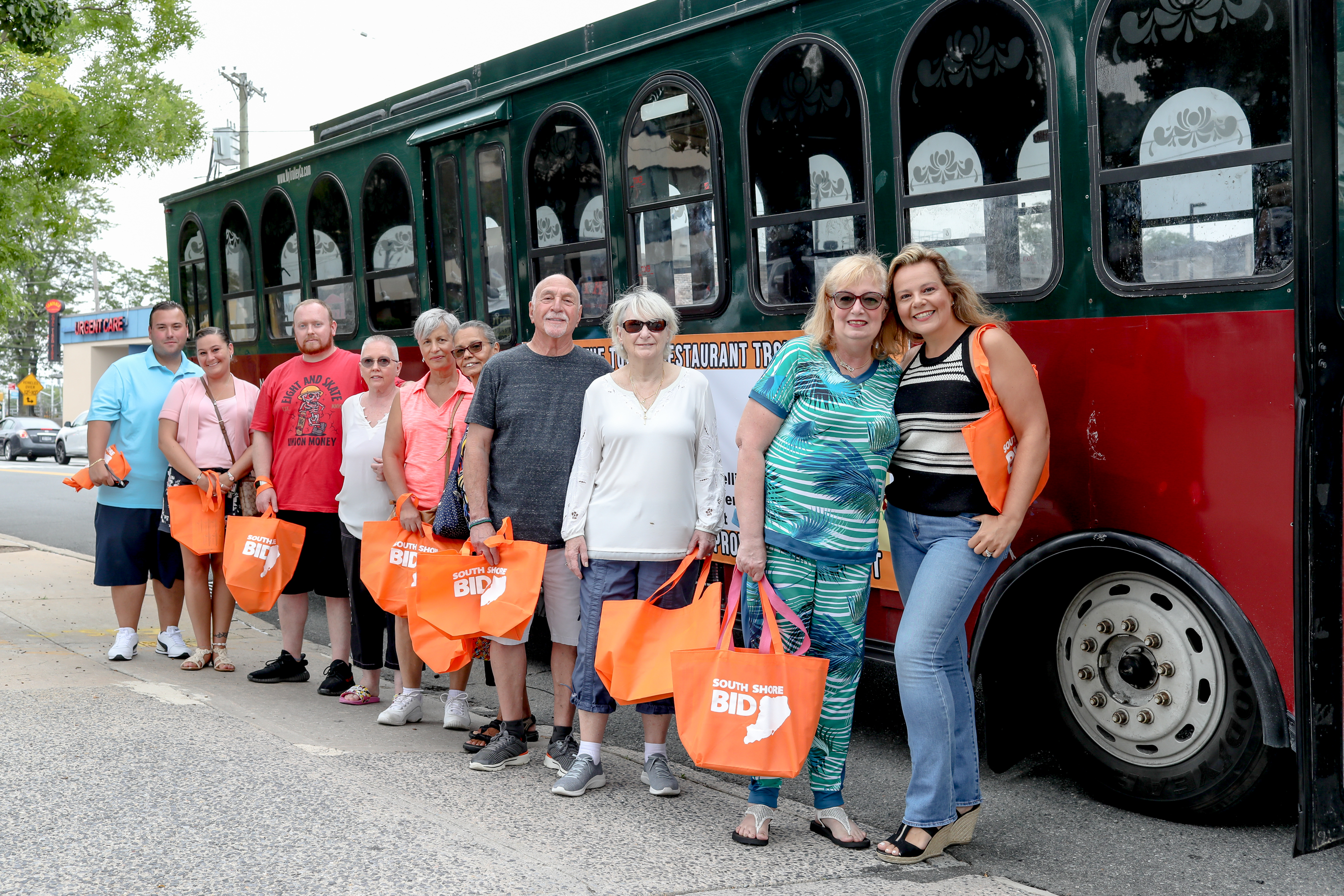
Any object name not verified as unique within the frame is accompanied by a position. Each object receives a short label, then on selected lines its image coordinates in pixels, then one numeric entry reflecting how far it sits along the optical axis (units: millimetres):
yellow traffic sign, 45094
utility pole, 33219
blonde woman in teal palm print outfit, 3914
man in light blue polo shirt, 6816
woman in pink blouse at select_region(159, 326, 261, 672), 6641
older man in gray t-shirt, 4785
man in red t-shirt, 6227
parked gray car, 37906
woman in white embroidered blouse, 4410
